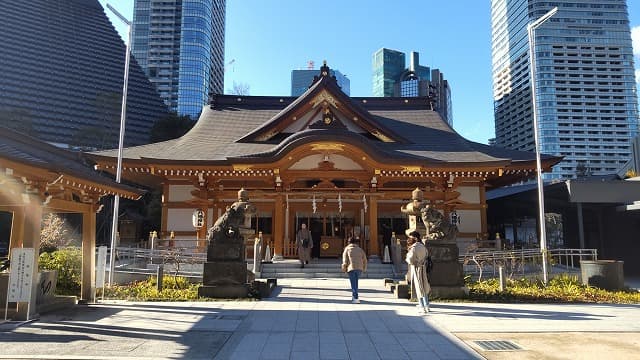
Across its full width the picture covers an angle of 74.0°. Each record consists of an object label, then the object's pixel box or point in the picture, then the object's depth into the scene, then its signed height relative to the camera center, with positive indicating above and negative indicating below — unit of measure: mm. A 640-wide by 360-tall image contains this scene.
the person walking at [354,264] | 10078 -810
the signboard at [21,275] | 7812 -832
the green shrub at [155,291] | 10531 -1597
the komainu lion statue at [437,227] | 10406 +66
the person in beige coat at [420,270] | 8633 -843
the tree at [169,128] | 37219 +8934
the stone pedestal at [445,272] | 10312 -1029
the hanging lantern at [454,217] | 17411 +517
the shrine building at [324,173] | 16297 +2290
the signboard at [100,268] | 10023 -895
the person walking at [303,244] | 15086 -503
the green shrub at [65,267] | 11242 -985
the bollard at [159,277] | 11144 -1237
